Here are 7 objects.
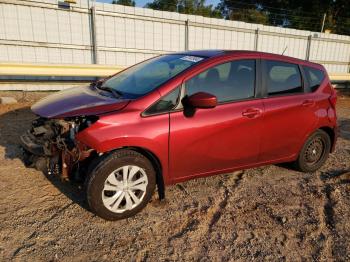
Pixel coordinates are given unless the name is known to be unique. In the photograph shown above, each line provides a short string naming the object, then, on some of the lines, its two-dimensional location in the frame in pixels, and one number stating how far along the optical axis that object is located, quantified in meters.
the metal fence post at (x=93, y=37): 9.84
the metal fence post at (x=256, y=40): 13.55
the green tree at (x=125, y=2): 54.94
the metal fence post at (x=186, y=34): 11.56
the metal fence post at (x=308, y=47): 15.40
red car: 3.33
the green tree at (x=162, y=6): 39.84
